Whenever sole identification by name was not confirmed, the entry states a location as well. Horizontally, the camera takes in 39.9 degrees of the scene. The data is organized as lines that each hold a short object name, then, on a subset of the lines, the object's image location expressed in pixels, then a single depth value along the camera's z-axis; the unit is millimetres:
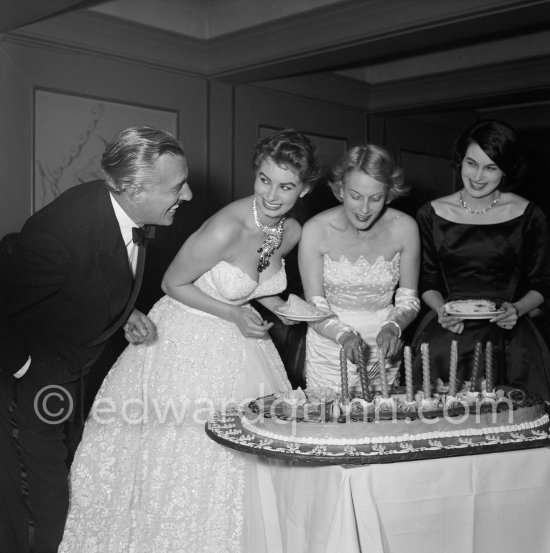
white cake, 2227
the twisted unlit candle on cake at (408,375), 2428
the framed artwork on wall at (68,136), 4250
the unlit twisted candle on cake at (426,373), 2449
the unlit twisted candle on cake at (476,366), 2627
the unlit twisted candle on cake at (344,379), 2439
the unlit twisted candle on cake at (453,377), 2537
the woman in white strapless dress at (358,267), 3223
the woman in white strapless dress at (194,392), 2787
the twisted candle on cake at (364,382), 2463
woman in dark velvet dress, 3207
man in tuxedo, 2502
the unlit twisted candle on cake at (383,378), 2461
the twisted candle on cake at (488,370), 2586
